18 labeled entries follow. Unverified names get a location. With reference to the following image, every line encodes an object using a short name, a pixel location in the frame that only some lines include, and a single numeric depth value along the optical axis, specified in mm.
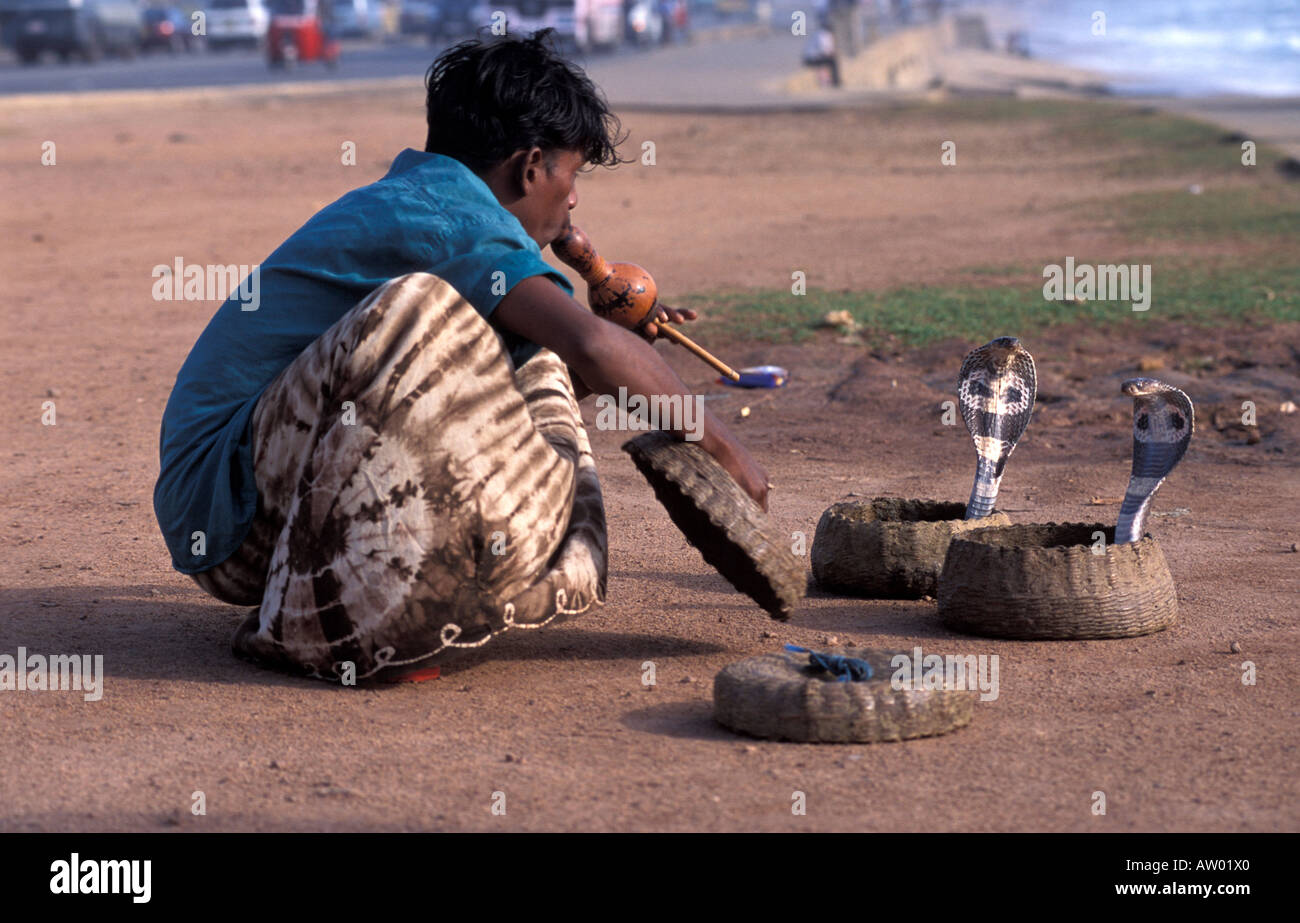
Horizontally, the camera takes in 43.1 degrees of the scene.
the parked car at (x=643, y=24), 42031
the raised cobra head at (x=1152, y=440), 4016
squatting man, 3375
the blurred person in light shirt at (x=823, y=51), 32188
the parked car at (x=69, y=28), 32688
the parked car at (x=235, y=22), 39375
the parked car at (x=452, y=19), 41281
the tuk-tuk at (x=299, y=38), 32469
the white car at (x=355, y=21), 49344
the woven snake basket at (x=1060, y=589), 3904
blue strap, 3379
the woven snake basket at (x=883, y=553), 4340
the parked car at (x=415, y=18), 47000
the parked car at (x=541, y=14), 35656
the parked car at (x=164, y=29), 38781
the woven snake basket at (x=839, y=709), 3256
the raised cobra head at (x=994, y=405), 4422
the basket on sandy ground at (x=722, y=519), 3525
